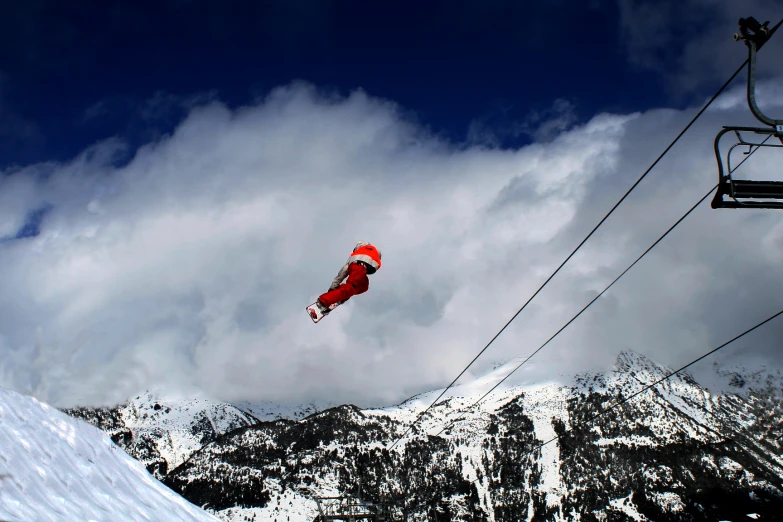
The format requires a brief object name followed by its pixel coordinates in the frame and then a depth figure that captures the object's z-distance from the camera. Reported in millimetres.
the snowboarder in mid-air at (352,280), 12336
